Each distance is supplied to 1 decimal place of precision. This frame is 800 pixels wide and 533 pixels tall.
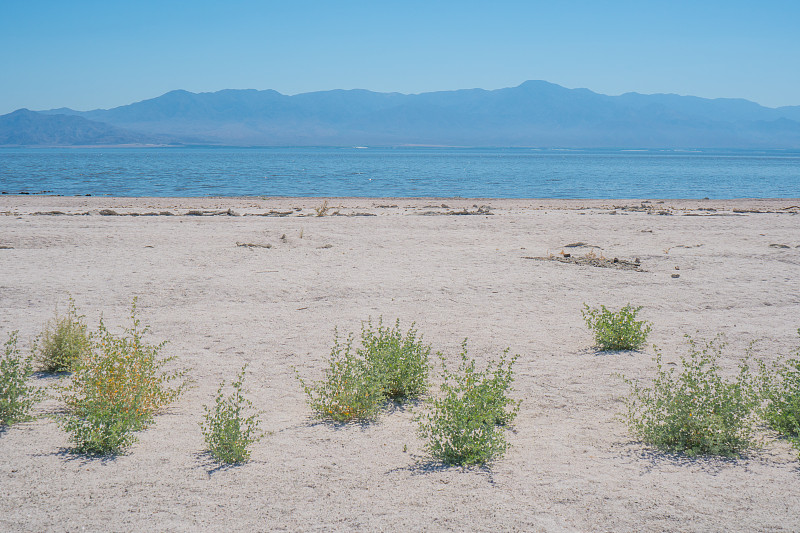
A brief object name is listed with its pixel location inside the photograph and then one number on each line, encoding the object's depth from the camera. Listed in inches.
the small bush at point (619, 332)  305.1
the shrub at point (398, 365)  239.9
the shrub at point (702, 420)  187.9
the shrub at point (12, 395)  205.8
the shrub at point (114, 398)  188.4
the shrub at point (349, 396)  219.8
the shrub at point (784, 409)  193.2
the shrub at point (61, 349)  271.4
